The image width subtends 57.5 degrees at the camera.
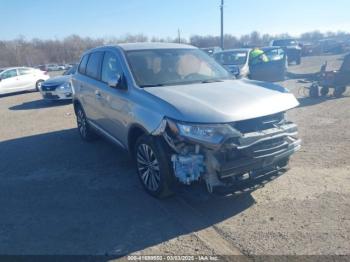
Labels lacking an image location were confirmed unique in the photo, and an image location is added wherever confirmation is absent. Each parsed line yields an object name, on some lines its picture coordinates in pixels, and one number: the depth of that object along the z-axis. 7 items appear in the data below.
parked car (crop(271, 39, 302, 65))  25.22
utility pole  31.20
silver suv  3.35
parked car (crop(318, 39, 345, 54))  38.12
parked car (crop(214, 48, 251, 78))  12.54
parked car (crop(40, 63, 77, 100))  12.12
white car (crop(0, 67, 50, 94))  16.55
